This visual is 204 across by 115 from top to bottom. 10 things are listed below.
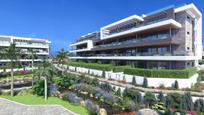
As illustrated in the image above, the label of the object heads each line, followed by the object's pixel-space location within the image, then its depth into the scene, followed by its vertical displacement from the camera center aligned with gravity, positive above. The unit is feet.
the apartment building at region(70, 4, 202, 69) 70.60 +15.17
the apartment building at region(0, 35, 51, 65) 153.26 +24.37
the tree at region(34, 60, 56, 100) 56.17 -5.60
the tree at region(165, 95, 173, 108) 46.02 -17.23
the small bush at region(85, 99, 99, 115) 40.47 -18.06
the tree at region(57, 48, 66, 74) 116.17 +5.38
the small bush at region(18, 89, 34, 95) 62.62 -18.25
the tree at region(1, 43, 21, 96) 64.47 +4.15
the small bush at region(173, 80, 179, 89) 58.93 -13.32
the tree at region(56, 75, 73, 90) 66.39 -13.78
